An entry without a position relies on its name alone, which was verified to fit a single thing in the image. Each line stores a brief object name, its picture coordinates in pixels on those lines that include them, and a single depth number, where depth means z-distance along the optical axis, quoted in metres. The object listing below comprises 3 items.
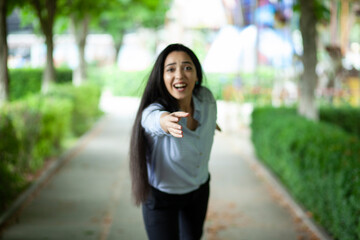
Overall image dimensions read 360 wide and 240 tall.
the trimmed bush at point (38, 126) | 7.42
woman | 2.66
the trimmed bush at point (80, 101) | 11.88
